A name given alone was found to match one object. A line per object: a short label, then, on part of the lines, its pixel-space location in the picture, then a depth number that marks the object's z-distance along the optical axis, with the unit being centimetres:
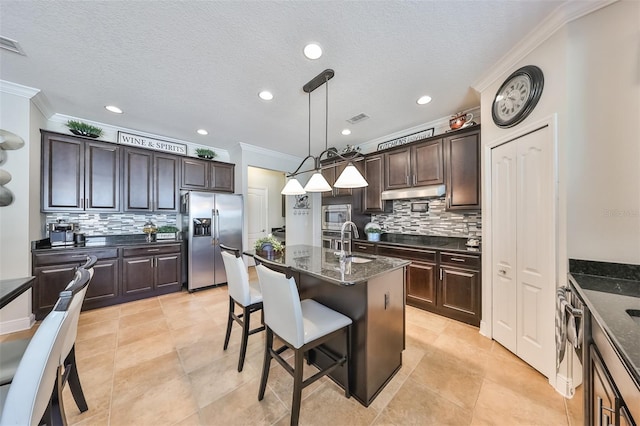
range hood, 297
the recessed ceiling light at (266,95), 253
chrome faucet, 185
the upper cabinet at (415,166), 303
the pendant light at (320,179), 198
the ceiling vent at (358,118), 316
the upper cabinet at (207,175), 401
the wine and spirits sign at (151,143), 365
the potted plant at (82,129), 307
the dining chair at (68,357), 107
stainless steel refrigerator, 371
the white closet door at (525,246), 171
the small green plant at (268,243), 228
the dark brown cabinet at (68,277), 265
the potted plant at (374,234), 369
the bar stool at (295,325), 132
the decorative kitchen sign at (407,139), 345
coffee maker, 291
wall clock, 178
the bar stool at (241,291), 186
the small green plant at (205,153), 423
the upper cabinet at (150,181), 347
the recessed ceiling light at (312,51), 183
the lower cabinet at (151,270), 325
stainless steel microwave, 416
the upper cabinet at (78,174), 289
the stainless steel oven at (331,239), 426
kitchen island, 150
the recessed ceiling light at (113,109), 287
